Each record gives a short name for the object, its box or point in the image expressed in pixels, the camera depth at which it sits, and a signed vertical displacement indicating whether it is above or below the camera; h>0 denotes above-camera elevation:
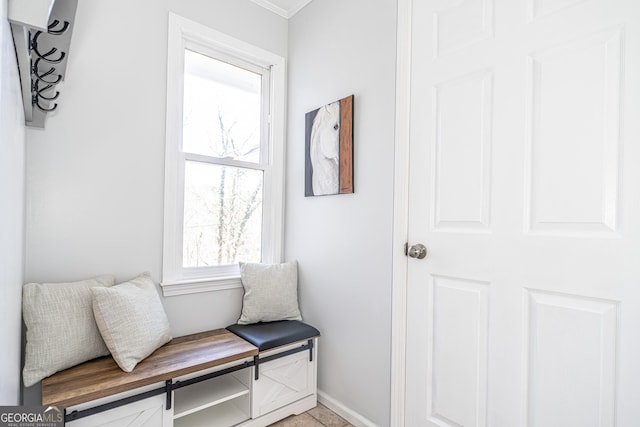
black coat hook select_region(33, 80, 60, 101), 1.16 +0.43
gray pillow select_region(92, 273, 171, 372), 1.44 -0.51
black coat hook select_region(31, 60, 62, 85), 1.02 +0.45
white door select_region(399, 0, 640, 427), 1.06 +0.01
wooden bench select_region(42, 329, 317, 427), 1.30 -0.80
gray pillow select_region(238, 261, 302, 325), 2.10 -0.54
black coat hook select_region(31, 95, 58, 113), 1.24 +0.42
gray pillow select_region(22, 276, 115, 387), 1.35 -0.52
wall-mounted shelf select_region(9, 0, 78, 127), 0.54 +0.43
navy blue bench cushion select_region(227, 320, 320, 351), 1.82 -0.72
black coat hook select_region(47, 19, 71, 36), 0.82 +0.47
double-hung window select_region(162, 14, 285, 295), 1.95 +0.35
